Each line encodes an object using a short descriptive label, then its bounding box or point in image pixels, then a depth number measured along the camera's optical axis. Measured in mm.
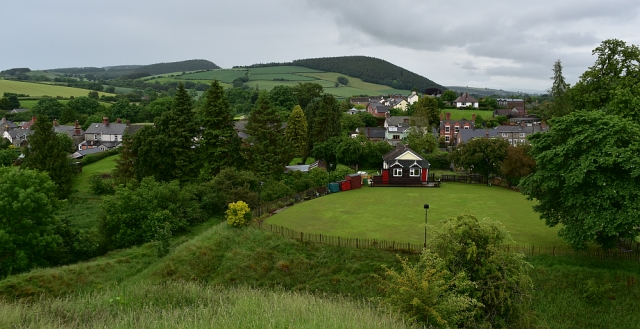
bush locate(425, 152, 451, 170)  53250
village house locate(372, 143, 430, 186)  41688
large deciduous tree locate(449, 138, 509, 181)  40219
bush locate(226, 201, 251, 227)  25859
